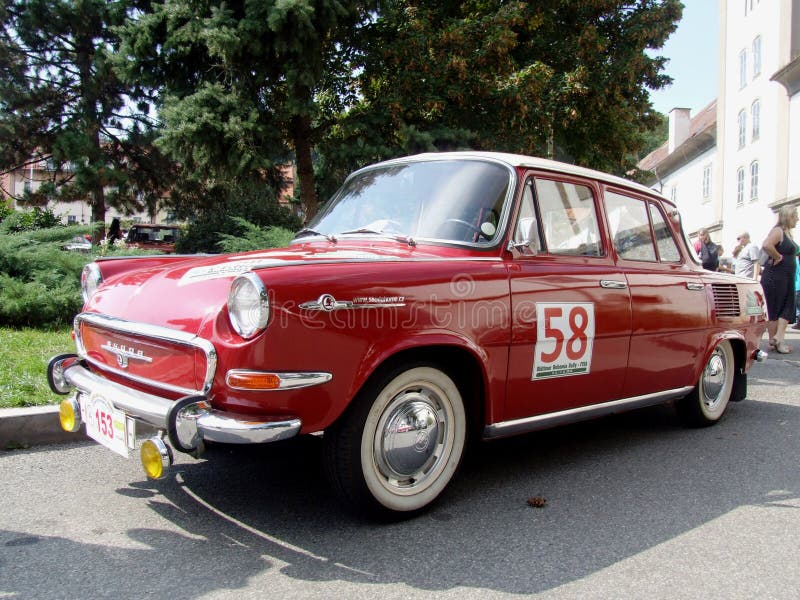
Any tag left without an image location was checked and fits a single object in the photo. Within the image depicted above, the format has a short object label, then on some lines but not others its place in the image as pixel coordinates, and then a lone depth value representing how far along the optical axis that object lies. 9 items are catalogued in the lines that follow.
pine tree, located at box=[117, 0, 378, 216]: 11.41
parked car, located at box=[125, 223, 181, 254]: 20.31
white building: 26.00
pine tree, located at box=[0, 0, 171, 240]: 18.25
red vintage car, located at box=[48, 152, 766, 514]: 2.71
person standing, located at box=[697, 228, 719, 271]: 12.39
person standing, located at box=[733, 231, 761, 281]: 10.20
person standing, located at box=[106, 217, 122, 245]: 16.67
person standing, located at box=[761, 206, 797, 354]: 8.67
